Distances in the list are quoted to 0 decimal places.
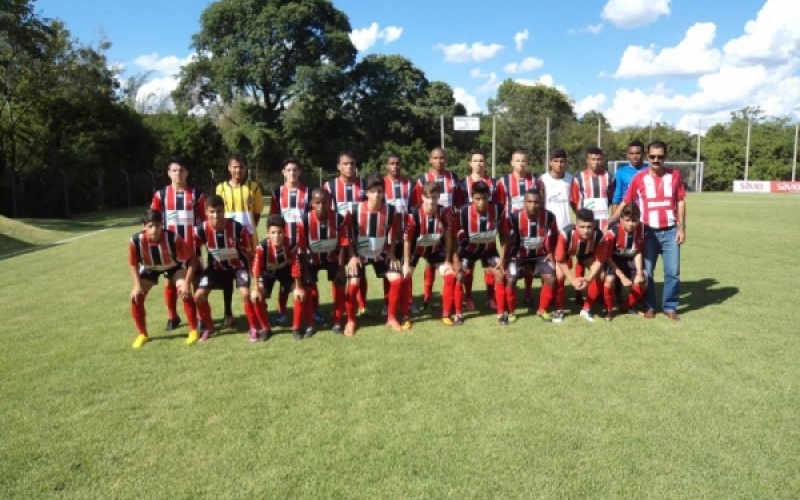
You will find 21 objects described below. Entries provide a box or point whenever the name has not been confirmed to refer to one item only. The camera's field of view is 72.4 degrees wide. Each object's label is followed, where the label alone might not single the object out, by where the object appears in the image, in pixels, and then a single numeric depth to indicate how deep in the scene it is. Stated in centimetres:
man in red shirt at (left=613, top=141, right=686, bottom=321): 568
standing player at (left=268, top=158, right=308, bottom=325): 569
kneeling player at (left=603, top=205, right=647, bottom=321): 564
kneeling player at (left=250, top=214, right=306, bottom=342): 513
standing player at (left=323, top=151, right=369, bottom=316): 588
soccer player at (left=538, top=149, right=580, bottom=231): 625
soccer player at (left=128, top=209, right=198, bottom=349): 511
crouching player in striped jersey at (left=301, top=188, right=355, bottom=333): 529
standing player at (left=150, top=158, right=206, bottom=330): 559
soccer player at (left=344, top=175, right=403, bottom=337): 538
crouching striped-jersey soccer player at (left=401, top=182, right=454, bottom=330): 556
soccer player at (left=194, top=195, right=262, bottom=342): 517
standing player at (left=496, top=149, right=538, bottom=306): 612
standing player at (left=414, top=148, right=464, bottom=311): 622
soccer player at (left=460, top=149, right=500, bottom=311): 608
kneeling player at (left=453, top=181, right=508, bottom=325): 557
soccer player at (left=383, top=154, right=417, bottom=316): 612
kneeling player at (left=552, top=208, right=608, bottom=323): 560
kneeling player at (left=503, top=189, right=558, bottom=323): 566
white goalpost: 3847
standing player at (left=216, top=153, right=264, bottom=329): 573
